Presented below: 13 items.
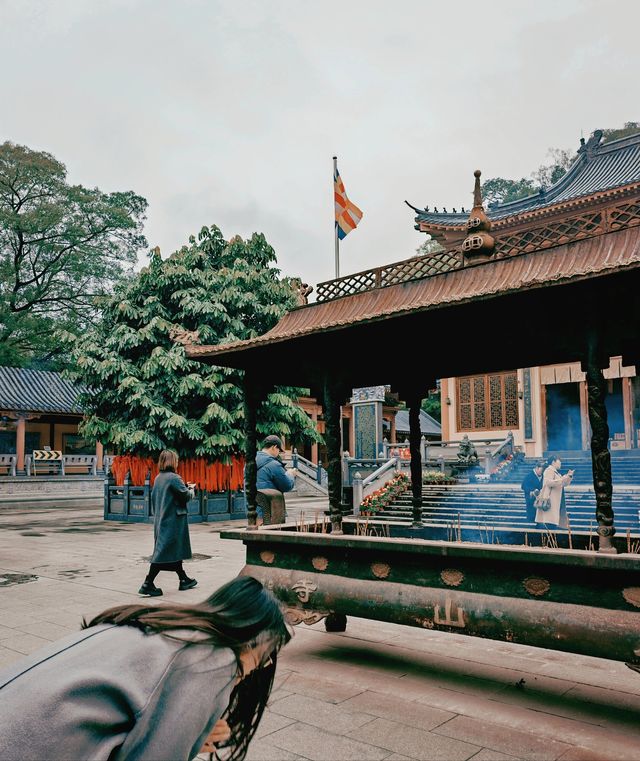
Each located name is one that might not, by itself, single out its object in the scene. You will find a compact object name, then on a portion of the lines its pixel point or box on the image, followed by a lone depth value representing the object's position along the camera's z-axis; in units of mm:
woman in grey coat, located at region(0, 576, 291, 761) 1472
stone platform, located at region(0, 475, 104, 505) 26125
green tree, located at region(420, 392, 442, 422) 46562
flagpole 9531
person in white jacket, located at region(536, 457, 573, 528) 9023
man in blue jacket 7691
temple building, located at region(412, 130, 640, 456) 21328
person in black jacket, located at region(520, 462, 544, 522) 9766
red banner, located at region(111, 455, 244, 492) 16797
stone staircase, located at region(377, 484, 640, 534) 12702
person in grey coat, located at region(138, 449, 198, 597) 7477
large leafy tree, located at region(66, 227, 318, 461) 15766
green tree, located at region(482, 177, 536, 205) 53156
